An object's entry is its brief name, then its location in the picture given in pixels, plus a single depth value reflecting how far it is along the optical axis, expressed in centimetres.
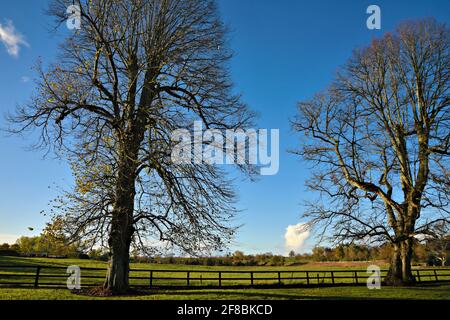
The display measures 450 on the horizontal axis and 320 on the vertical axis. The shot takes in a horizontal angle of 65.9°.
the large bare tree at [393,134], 2048
